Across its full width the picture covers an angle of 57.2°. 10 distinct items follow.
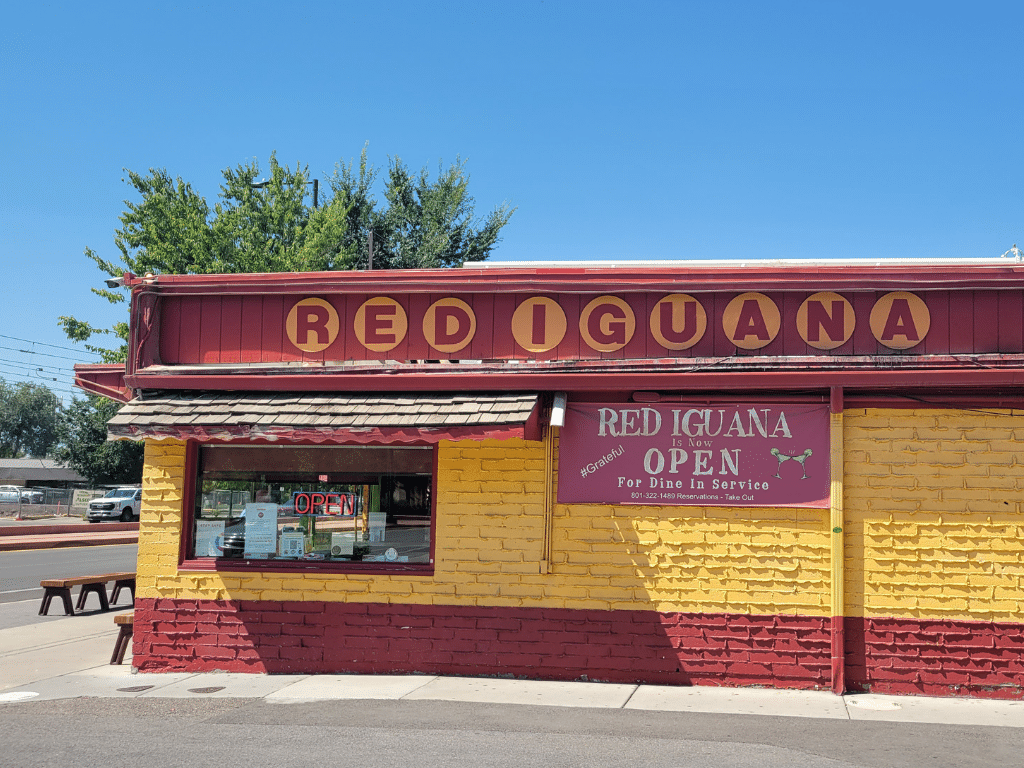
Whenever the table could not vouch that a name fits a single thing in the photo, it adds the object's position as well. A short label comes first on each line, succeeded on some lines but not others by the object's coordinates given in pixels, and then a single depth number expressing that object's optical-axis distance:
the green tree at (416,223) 33.56
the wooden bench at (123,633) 9.79
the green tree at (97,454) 50.06
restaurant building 8.62
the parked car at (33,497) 50.75
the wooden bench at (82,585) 14.93
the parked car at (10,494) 50.38
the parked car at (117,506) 40.66
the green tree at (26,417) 112.44
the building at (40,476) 75.75
